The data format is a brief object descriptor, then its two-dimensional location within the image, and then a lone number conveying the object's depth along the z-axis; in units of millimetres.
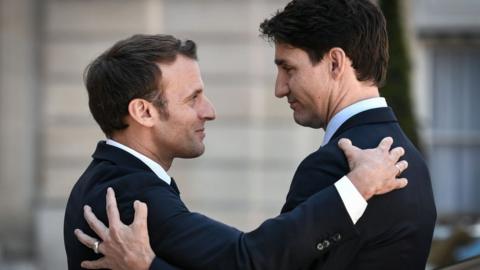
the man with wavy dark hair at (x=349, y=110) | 6051
